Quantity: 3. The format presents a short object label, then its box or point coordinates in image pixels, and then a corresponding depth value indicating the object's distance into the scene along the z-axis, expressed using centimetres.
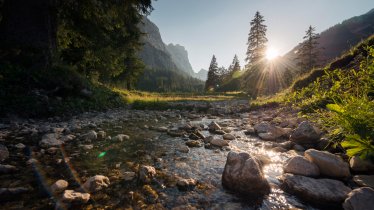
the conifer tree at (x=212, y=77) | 7931
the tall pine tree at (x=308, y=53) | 4509
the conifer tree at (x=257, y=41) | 4753
